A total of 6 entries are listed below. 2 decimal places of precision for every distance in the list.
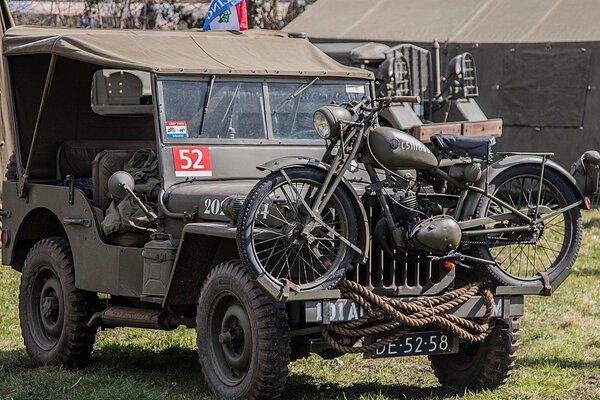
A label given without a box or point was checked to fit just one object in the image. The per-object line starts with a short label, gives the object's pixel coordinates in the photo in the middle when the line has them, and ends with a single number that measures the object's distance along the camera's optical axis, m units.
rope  10.66
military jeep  11.03
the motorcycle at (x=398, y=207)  10.40
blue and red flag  16.05
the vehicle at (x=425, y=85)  25.50
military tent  27.84
